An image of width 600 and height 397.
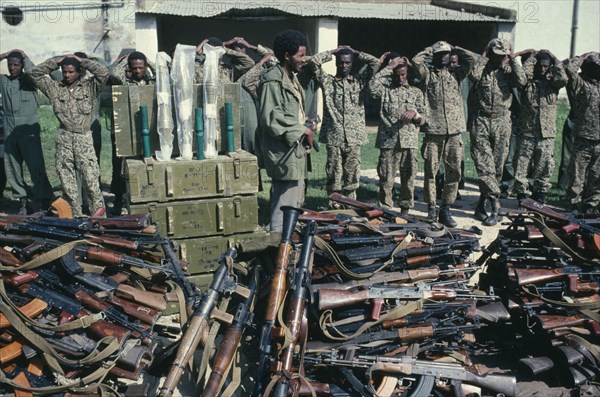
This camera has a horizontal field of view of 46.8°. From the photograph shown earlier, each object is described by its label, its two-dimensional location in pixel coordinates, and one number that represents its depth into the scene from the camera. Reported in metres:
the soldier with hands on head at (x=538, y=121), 9.59
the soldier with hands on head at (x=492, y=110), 9.42
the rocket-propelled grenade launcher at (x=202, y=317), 4.58
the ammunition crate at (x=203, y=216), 6.93
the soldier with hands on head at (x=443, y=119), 9.28
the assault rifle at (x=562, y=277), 5.62
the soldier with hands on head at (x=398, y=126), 9.08
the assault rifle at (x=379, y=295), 5.24
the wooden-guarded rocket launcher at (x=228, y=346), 4.79
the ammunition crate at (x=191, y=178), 6.86
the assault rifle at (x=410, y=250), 5.71
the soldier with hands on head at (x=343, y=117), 9.08
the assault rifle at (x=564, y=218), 5.92
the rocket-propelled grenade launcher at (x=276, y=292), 4.86
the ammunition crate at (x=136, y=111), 7.06
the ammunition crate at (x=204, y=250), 7.04
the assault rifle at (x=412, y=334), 5.21
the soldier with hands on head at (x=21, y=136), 9.27
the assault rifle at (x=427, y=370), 5.02
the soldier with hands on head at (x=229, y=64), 9.29
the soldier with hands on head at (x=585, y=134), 9.47
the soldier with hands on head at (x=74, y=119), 8.48
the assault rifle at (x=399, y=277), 5.50
